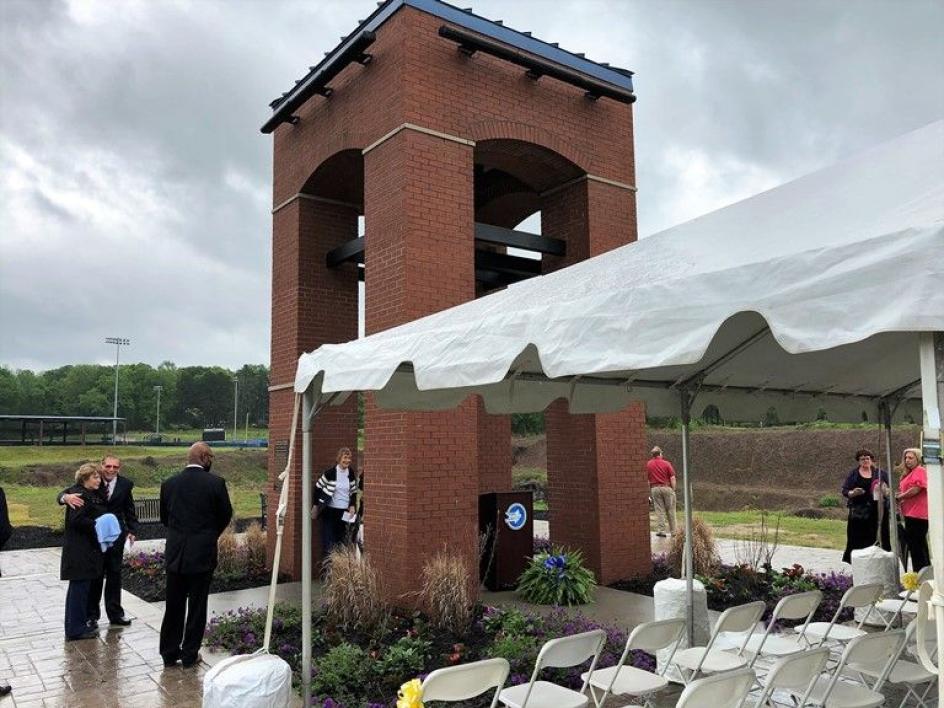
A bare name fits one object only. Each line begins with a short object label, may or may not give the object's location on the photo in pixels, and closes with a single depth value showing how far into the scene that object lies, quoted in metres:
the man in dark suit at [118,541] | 7.41
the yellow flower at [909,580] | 5.61
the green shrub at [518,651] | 5.74
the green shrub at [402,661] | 5.62
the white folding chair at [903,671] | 3.93
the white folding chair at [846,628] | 5.02
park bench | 17.48
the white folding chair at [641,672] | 4.10
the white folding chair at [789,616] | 4.67
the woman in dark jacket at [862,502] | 9.23
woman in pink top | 8.41
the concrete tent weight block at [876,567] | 7.52
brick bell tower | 8.13
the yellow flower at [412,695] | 3.14
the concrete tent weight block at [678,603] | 5.86
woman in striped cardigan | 9.20
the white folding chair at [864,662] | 3.62
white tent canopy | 2.50
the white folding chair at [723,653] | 4.46
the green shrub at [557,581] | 8.12
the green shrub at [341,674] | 5.31
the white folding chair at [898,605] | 5.52
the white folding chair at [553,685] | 3.81
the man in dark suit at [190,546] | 6.19
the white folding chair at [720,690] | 3.13
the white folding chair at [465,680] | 3.37
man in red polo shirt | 13.92
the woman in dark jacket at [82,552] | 6.93
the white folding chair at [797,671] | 3.34
